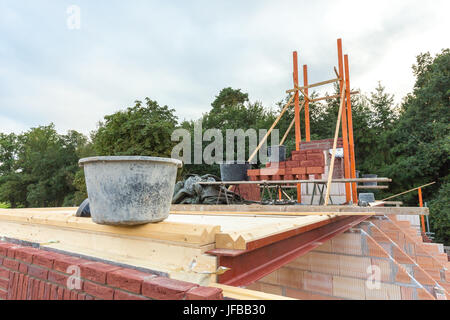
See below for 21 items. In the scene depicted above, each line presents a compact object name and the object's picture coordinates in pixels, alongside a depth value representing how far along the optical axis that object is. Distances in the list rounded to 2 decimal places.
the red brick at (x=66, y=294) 1.77
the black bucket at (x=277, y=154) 5.89
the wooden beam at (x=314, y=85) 7.54
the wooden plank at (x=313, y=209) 3.42
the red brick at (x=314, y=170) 5.13
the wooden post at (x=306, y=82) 8.16
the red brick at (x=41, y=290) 1.98
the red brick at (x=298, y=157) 5.43
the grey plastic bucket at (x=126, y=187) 1.69
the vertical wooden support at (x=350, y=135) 6.82
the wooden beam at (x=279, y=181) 4.19
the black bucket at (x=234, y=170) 6.49
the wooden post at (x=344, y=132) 6.44
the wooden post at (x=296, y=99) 7.40
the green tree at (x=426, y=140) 16.14
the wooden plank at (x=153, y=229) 1.58
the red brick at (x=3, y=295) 2.32
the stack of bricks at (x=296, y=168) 5.22
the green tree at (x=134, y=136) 18.88
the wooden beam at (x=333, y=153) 4.46
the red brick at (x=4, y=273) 2.38
